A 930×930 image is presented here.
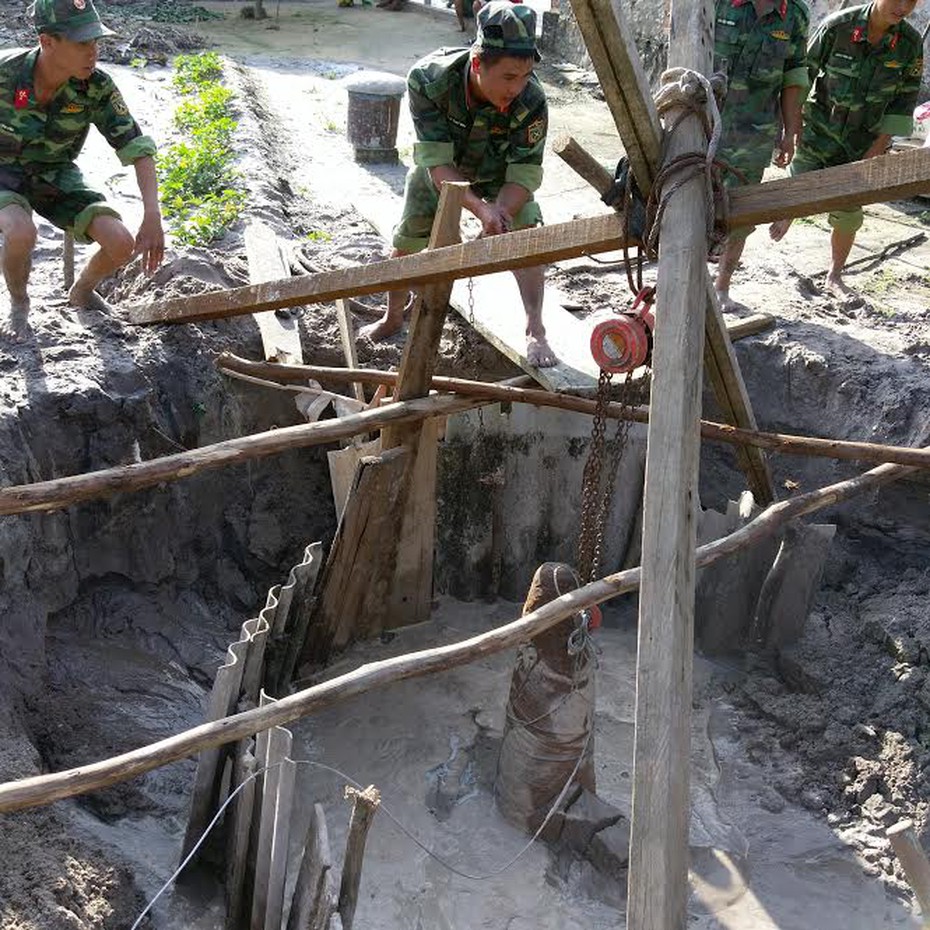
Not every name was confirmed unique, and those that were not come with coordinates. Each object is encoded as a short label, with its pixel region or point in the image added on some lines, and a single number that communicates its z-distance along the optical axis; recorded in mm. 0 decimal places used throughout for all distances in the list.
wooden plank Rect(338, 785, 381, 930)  3379
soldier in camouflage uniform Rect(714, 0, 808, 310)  6086
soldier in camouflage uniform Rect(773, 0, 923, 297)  6230
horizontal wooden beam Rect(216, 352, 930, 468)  5012
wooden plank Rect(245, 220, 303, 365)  5970
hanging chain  4441
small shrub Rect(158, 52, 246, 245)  7062
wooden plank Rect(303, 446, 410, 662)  5469
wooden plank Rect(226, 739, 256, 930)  4031
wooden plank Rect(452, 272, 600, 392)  5617
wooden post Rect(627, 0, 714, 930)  3035
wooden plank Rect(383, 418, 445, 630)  5723
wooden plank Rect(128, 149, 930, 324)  3303
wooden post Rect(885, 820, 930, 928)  3529
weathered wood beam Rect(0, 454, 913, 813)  3221
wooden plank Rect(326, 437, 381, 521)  5672
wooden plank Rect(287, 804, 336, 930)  3473
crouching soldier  5344
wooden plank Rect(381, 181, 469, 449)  4809
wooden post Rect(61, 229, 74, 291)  5948
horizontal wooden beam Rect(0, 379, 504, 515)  4023
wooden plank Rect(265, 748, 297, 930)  3668
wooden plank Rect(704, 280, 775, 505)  4773
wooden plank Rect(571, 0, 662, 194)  3242
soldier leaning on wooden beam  5090
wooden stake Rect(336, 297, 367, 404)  6000
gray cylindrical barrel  9250
